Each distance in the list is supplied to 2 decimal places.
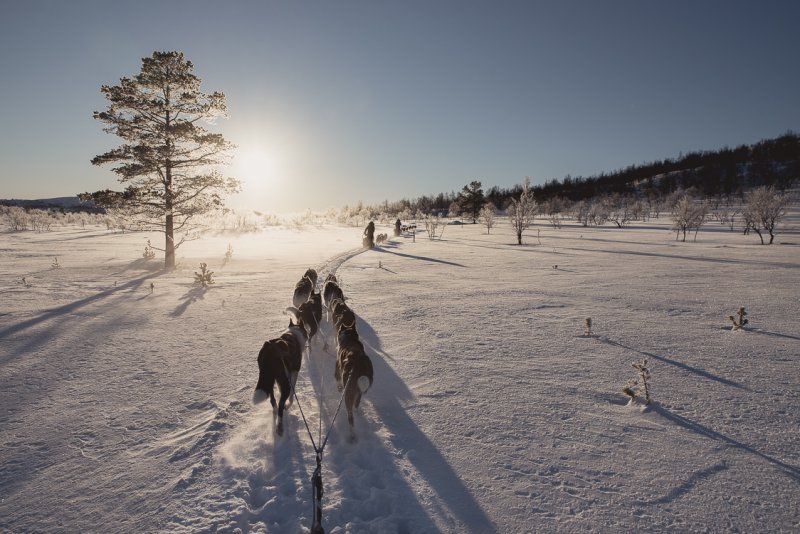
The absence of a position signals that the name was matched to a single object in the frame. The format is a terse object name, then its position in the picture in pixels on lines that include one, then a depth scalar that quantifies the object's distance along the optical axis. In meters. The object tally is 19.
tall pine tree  15.08
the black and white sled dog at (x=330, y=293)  8.76
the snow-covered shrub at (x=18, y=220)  43.49
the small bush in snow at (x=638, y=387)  4.54
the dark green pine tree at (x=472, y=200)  72.25
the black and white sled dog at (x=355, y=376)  4.09
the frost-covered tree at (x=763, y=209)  28.38
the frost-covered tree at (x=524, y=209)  32.69
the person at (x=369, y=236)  28.36
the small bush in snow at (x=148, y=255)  19.75
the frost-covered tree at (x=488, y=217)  48.24
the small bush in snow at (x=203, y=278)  12.29
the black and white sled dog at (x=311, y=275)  11.38
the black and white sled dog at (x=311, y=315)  6.75
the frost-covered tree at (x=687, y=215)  32.78
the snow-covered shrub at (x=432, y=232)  40.05
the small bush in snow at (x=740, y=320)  7.14
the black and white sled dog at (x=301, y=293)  8.78
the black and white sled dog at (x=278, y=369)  4.01
